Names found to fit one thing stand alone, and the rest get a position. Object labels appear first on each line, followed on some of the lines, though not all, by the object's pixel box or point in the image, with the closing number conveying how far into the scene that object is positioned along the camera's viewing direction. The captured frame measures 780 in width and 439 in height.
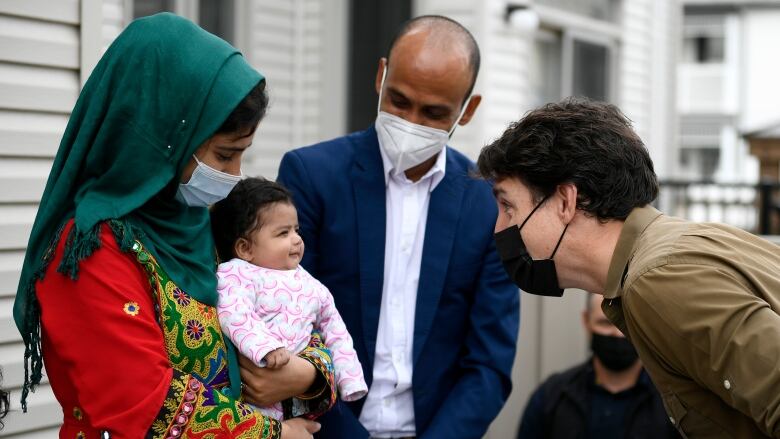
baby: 2.75
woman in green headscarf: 2.27
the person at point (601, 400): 5.30
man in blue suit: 3.19
